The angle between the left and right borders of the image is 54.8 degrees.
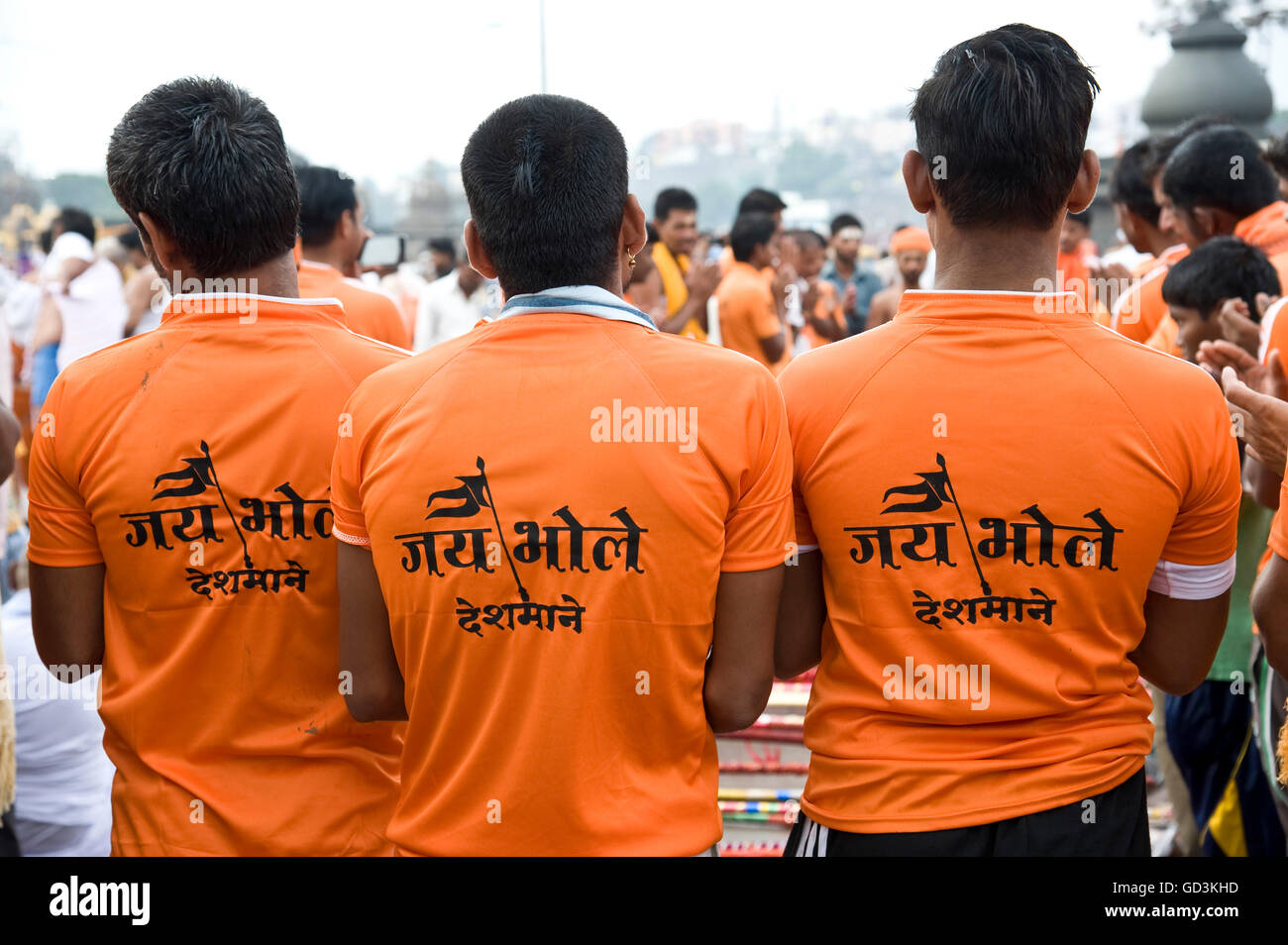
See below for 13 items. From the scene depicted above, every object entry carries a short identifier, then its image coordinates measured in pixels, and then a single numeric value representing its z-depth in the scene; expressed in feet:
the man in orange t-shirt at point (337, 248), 14.24
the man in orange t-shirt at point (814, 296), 32.19
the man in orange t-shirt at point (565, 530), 6.08
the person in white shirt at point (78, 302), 27.94
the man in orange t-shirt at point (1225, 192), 13.46
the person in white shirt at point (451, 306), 27.96
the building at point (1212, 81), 30.63
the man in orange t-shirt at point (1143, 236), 14.93
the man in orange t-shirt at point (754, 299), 25.49
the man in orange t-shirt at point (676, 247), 26.89
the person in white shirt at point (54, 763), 9.97
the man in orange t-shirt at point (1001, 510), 6.23
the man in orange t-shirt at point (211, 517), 6.97
